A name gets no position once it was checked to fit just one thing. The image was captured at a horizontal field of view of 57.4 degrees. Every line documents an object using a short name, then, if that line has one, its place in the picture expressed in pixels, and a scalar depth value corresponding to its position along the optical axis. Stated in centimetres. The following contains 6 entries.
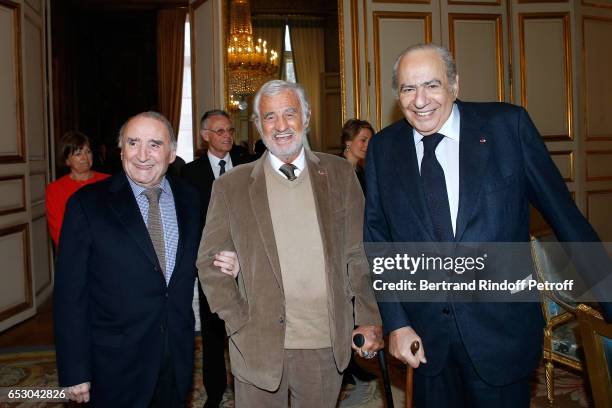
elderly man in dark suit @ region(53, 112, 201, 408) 193
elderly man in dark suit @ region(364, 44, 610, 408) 164
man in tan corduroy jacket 192
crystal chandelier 802
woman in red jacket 404
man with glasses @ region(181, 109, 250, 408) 318
